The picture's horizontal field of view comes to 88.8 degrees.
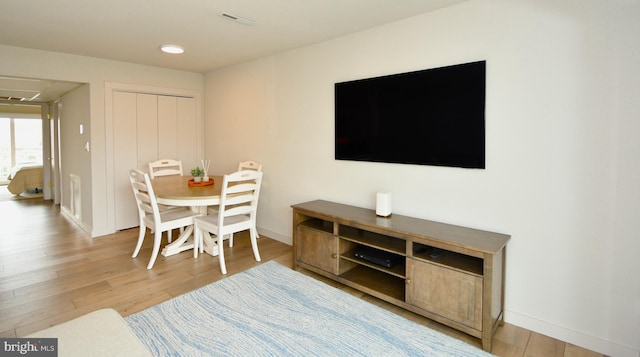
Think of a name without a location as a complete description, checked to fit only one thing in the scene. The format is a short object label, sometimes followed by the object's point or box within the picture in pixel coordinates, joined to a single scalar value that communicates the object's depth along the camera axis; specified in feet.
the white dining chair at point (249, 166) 13.85
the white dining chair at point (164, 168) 14.53
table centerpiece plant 12.40
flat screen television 7.88
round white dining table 10.00
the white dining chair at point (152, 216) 10.37
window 27.91
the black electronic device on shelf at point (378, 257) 8.41
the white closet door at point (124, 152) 14.55
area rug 6.58
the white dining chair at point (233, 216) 10.21
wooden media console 6.72
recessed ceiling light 11.71
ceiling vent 8.82
